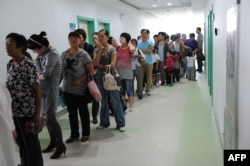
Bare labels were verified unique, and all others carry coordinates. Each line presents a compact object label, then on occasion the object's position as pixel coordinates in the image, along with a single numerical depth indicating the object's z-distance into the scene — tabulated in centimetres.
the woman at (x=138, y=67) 598
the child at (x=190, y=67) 854
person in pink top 481
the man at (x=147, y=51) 639
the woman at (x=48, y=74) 306
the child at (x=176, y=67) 831
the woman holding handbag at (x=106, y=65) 396
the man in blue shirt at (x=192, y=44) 921
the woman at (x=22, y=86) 229
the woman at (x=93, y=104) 458
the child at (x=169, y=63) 802
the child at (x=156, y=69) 766
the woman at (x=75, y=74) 343
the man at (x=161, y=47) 796
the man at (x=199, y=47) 965
